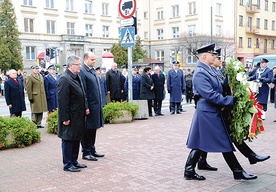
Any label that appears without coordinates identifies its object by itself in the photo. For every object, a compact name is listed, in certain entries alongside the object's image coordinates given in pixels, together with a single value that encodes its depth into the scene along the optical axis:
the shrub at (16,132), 7.59
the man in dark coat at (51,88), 10.91
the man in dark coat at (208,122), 5.02
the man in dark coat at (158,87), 13.24
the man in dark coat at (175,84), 13.56
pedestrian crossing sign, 10.90
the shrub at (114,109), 10.96
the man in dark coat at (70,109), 5.72
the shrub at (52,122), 9.30
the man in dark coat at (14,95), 10.20
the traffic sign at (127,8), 10.70
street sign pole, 11.17
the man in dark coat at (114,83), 12.49
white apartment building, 43.59
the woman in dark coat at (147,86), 12.67
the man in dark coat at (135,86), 13.30
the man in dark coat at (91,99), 6.50
